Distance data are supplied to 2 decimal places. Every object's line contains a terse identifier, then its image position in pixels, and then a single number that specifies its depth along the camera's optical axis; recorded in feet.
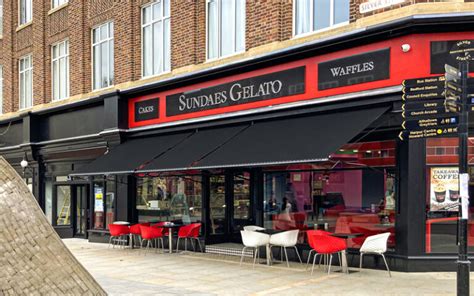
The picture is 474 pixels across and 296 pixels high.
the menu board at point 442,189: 32.78
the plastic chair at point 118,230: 47.36
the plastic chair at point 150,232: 44.50
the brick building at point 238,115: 32.76
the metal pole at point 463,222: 22.26
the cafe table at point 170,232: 45.22
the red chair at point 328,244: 32.96
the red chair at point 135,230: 47.34
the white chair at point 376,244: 32.42
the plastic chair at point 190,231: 44.57
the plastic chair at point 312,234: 33.71
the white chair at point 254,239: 36.68
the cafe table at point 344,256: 33.60
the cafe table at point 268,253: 37.57
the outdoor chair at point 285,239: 36.45
